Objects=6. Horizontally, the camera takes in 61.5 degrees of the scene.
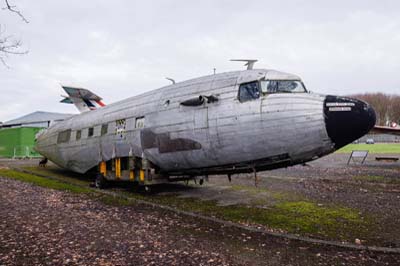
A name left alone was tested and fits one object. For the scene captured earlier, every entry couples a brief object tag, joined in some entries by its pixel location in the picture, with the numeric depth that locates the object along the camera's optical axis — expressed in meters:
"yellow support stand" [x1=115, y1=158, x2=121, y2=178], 12.76
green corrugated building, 33.94
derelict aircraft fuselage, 7.84
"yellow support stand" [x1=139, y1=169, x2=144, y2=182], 11.55
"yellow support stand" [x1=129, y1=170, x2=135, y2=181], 12.16
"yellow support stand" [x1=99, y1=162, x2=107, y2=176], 13.70
